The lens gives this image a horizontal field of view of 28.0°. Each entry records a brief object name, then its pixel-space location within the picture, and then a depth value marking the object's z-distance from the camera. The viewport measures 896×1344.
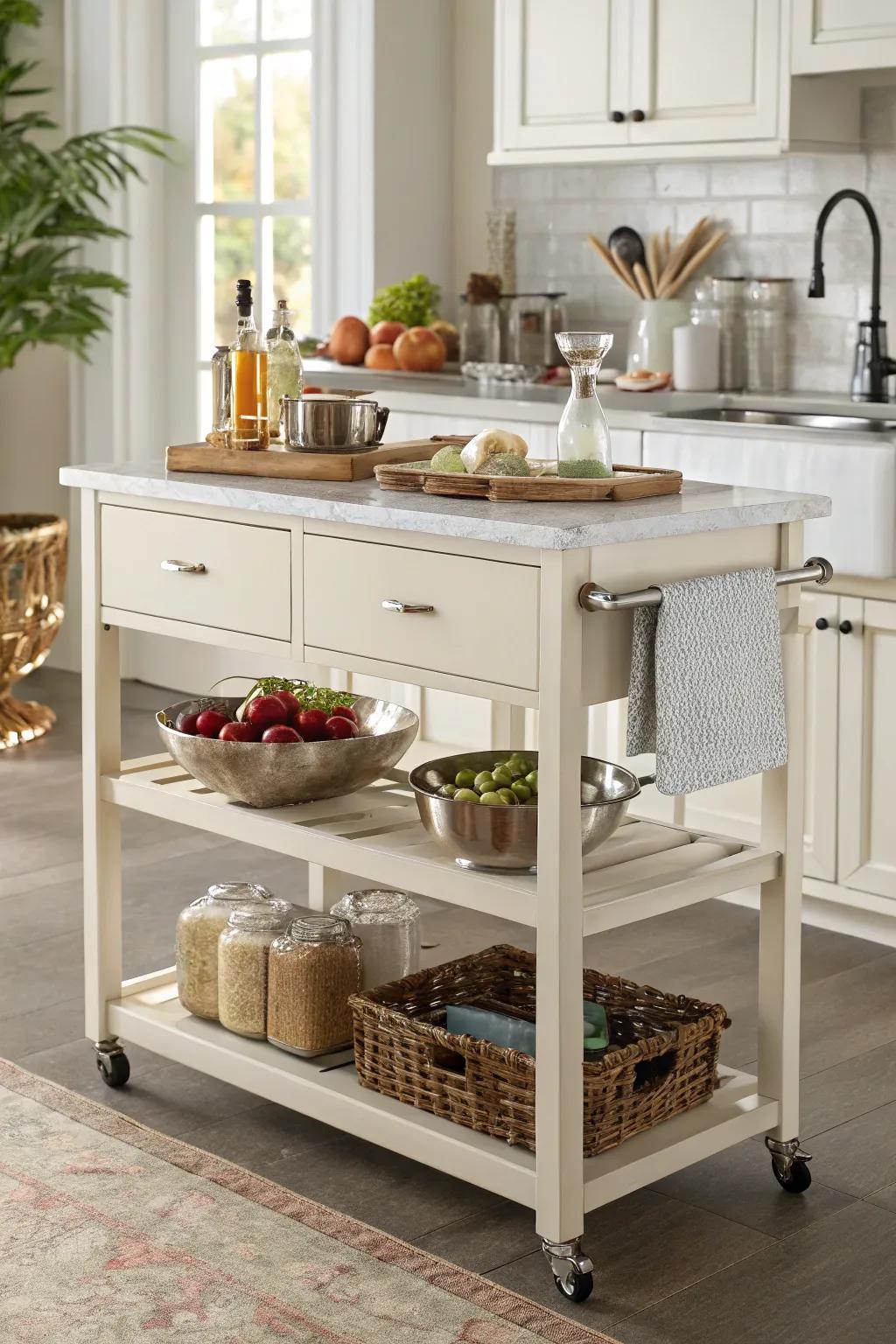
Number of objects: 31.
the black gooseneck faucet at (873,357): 3.97
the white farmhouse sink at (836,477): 3.37
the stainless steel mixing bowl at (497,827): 2.32
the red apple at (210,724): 2.73
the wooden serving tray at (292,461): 2.57
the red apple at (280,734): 2.66
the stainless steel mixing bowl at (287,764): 2.62
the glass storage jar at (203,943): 2.80
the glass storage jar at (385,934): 2.76
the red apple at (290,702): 2.75
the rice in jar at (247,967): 2.71
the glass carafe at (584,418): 2.31
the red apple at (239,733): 2.67
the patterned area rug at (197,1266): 2.15
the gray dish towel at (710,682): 2.20
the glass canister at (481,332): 4.68
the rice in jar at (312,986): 2.65
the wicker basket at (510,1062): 2.35
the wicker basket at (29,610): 4.94
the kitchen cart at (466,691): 2.18
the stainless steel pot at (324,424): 2.64
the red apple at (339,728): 2.71
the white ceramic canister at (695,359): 4.29
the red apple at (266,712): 2.72
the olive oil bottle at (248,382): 2.71
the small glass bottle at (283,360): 2.80
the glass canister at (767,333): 4.30
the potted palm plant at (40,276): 5.05
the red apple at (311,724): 2.71
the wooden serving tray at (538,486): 2.29
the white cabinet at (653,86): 3.86
